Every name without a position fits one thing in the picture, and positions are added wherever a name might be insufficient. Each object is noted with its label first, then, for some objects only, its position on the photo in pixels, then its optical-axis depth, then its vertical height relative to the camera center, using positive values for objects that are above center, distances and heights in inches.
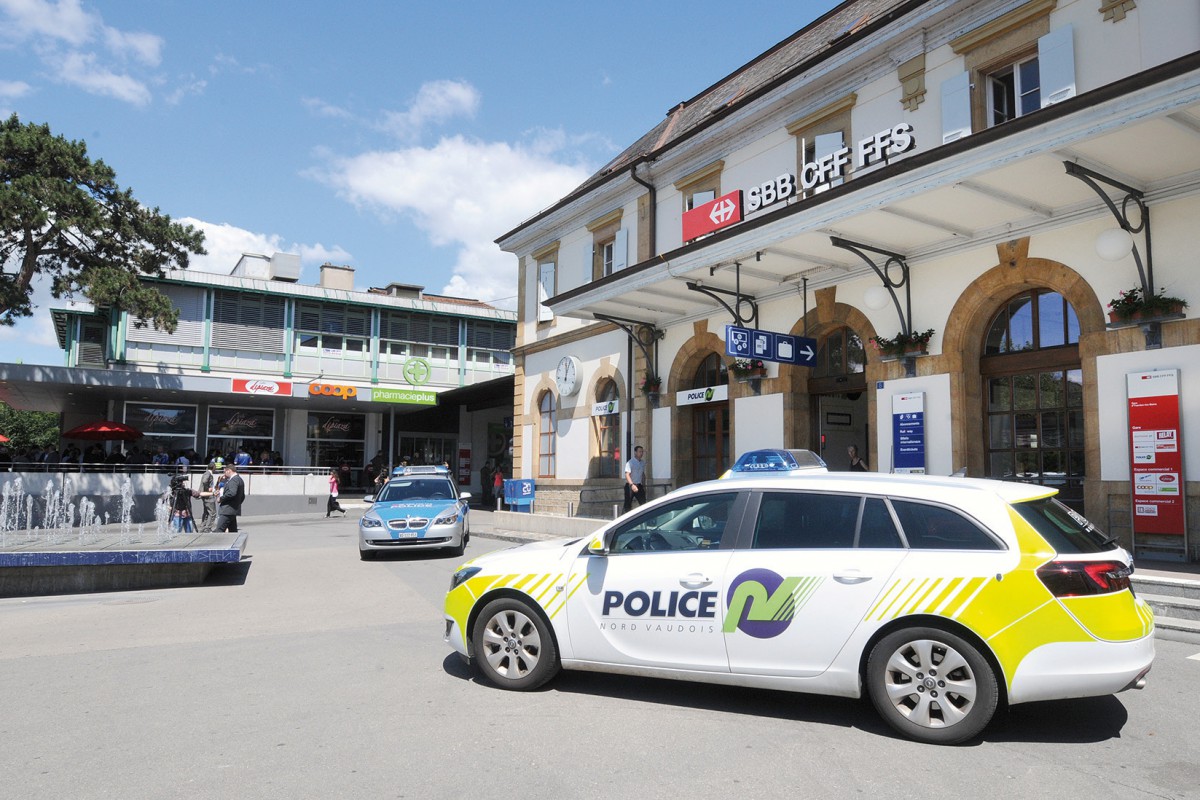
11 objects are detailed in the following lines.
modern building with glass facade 1226.6 +140.0
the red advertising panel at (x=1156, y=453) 389.4 +7.1
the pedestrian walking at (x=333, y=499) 1052.5 -48.4
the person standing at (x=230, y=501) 599.8 -30.0
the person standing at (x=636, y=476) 644.7 -10.1
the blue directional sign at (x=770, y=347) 532.7 +80.2
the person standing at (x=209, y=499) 736.6 -35.8
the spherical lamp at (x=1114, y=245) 418.3 +113.2
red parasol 1038.4 +33.5
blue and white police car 551.8 -42.1
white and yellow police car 174.2 -31.4
